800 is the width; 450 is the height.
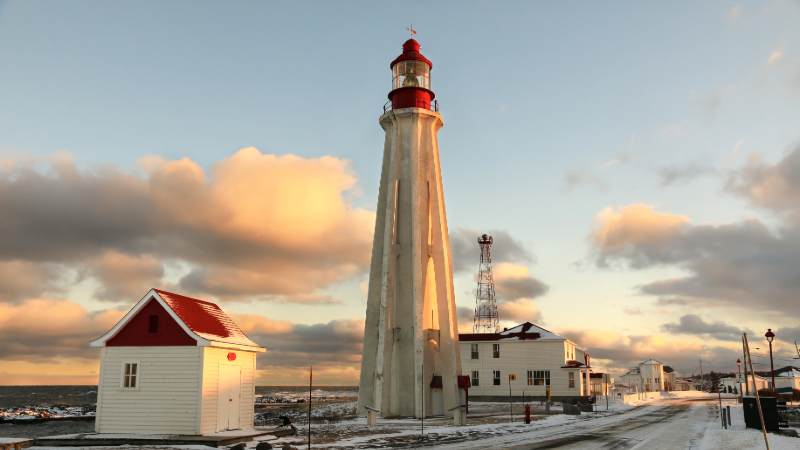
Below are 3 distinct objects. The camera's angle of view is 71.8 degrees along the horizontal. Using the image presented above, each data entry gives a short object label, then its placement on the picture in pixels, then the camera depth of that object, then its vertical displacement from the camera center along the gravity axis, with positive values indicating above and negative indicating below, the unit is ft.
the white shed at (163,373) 69.00 -3.71
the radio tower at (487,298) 200.34 +16.20
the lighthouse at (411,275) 112.98 +14.15
